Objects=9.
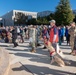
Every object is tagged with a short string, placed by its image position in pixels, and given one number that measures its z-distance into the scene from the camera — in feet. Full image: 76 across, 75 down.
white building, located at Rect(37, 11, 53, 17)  143.17
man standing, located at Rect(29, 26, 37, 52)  13.92
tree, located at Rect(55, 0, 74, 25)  67.21
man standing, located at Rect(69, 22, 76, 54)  12.36
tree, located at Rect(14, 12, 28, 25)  111.54
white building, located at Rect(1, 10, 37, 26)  145.33
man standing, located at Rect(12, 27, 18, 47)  17.23
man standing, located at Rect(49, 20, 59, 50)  10.31
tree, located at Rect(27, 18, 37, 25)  97.87
